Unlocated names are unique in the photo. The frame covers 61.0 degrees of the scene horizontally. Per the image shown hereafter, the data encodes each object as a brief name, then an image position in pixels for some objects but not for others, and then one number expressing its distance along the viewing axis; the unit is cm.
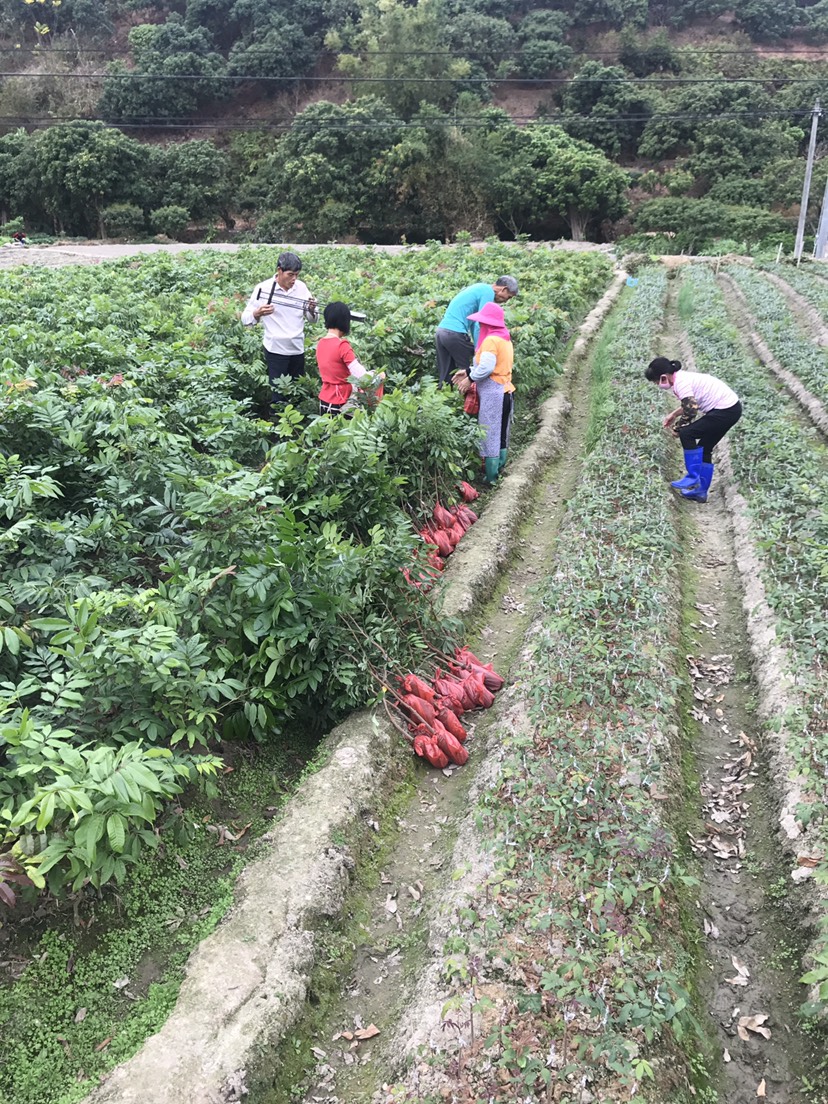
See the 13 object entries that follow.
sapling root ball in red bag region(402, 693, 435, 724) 413
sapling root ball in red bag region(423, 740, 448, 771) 402
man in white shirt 604
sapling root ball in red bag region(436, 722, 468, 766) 406
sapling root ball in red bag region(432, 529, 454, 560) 590
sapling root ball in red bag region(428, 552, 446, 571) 563
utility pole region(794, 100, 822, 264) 2974
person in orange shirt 650
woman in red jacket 567
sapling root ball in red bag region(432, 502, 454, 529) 618
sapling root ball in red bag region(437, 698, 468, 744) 416
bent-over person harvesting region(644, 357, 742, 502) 692
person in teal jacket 678
